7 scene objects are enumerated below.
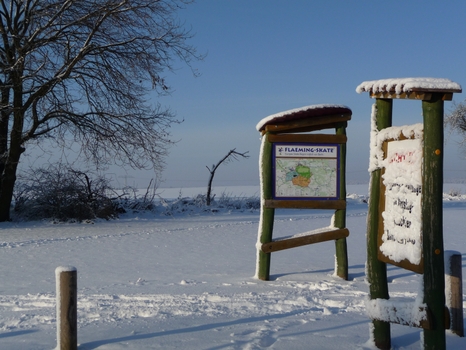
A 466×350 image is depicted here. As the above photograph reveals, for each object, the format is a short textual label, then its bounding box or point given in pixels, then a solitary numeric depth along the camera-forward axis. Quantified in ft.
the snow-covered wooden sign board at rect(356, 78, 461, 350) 11.82
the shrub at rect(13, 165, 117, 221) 52.60
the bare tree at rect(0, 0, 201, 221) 47.57
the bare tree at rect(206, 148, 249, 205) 68.49
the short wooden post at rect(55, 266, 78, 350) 13.58
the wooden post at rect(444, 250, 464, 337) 15.12
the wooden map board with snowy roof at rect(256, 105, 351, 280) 24.39
